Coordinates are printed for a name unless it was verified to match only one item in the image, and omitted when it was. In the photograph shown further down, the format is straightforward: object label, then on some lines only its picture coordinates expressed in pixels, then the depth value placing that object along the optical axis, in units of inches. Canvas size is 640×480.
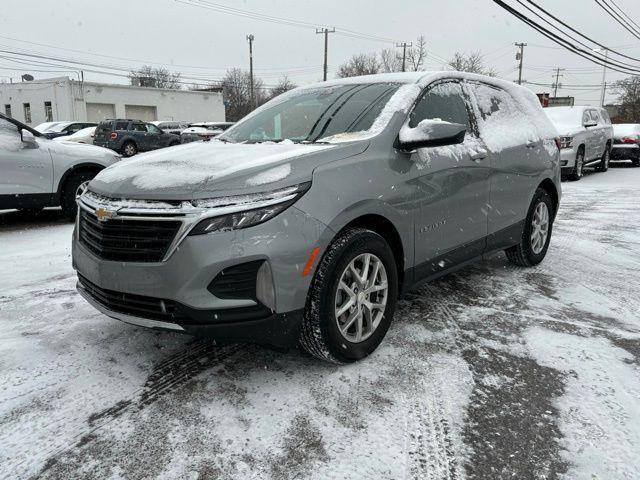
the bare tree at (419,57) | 2411.4
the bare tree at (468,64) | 2195.1
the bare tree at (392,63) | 2593.5
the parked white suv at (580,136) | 486.6
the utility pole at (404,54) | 2367.1
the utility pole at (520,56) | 2479.1
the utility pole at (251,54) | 1973.7
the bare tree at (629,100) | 2033.8
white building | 1673.2
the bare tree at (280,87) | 3110.2
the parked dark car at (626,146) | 665.6
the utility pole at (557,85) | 3481.8
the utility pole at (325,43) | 1854.9
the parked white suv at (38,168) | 255.9
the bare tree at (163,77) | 3073.3
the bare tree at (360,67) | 2874.5
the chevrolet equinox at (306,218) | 96.1
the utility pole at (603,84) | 1241.7
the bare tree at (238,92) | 2948.3
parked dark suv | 876.6
